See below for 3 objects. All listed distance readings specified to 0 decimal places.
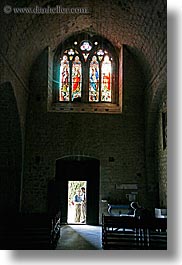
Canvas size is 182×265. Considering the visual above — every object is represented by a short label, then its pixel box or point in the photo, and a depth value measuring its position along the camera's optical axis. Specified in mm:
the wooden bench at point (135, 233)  4108
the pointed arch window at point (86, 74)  11500
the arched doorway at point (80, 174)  8930
